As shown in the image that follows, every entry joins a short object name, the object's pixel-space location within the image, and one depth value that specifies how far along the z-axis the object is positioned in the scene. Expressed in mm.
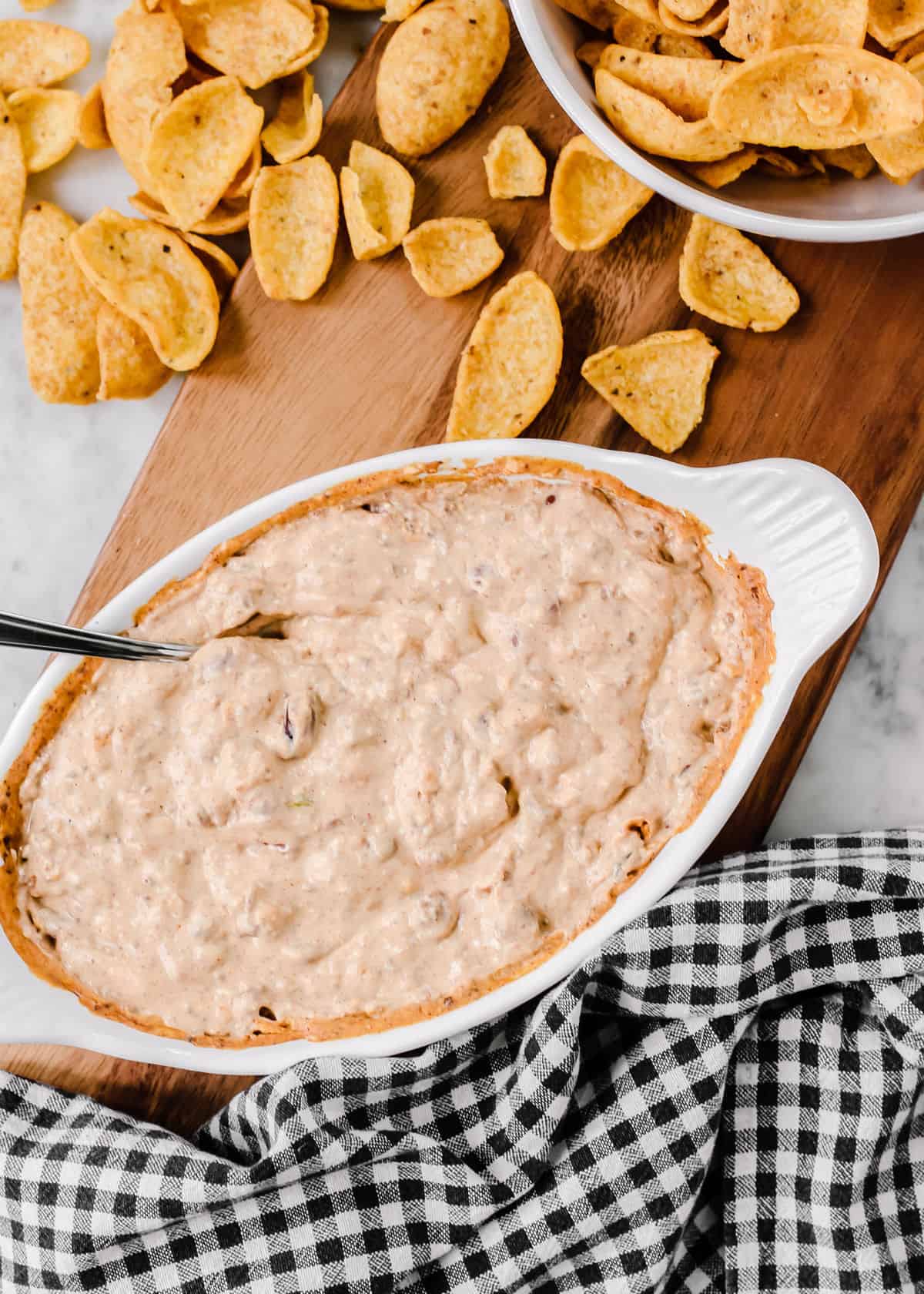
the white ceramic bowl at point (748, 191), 637
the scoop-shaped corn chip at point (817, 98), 620
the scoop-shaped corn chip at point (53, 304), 696
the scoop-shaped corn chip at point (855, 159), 649
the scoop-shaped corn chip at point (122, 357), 688
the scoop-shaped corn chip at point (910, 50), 635
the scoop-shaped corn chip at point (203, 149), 681
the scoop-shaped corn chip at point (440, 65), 671
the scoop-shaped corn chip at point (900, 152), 635
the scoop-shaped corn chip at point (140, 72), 683
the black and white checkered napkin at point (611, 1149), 666
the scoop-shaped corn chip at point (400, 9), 673
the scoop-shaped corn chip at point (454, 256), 679
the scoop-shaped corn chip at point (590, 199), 674
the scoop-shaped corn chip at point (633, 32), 648
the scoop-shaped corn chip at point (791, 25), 624
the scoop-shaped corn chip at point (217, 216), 690
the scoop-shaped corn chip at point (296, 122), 684
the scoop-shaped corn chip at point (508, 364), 677
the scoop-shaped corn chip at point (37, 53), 697
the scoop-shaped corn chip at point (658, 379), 675
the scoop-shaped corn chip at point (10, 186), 698
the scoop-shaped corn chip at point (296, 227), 682
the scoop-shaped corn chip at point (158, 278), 684
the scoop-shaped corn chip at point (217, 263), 690
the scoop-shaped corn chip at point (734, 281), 674
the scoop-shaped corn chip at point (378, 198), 679
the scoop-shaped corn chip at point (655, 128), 637
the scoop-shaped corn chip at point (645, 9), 637
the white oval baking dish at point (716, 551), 653
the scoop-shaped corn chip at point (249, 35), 681
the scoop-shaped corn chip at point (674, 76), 639
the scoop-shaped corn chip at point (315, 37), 683
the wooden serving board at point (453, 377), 683
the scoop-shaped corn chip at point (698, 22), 635
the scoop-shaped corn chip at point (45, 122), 698
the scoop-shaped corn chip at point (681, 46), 645
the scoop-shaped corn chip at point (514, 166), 678
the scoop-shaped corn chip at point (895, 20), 632
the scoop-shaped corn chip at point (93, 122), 695
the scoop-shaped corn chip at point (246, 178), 687
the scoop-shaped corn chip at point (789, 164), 649
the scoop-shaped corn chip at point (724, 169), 648
